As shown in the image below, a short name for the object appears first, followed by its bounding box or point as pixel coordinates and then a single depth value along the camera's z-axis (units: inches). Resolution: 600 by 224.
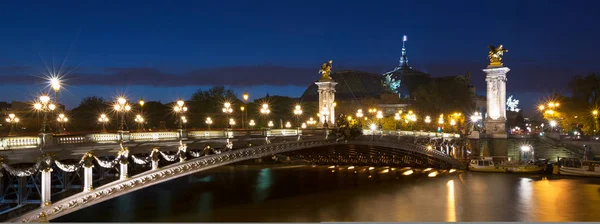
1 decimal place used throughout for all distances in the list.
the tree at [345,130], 2006.6
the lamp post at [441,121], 3668.8
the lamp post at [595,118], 2769.4
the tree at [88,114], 3198.8
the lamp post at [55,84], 985.1
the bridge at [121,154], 958.4
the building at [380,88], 5177.2
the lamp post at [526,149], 2773.1
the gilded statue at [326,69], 2571.4
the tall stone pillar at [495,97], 3014.3
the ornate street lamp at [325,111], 2554.6
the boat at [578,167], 2260.1
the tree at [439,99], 4138.8
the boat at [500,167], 2466.8
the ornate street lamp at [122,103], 1294.3
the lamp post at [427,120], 3747.5
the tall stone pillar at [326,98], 2581.2
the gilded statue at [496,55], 2987.2
